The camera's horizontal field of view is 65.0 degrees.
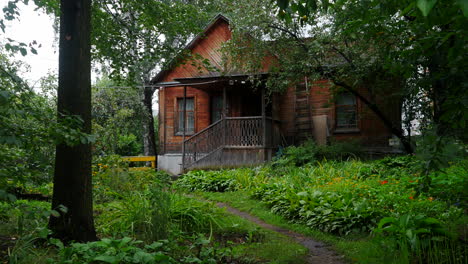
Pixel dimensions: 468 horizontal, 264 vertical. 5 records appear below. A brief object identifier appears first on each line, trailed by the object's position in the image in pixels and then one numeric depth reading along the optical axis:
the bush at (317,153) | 12.06
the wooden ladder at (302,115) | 15.67
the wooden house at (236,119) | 14.02
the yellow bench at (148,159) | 16.00
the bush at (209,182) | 10.34
